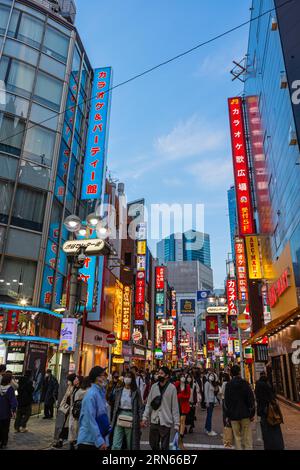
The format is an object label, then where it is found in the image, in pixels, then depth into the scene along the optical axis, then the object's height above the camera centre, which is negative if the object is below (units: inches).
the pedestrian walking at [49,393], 579.0 -35.8
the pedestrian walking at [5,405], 339.9 -33.0
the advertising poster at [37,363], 676.7 +12.3
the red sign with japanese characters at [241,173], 919.0 +489.0
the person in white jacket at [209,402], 483.2 -37.8
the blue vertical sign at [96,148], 862.6 +508.3
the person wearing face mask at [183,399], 436.9 -30.7
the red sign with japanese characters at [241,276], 1389.0 +357.2
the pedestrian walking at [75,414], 297.1 -34.1
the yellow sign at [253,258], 1068.5 +338.8
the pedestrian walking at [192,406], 498.0 -45.6
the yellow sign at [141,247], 1807.3 +592.0
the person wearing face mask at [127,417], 263.3 -31.9
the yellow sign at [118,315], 1312.7 +201.3
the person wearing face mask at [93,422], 181.9 -25.4
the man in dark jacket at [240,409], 301.0 -27.8
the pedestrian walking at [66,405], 358.6 -32.8
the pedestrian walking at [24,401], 459.5 -39.4
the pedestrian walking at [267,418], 303.4 -35.0
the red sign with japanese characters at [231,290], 1566.2 +349.0
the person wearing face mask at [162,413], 268.7 -29.6
